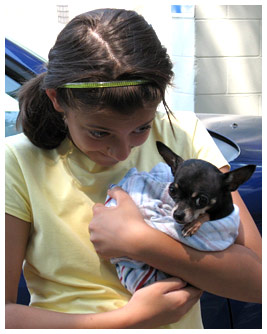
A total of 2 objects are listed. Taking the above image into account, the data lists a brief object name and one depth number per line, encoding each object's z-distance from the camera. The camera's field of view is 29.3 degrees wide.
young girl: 1.59
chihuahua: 1.61
